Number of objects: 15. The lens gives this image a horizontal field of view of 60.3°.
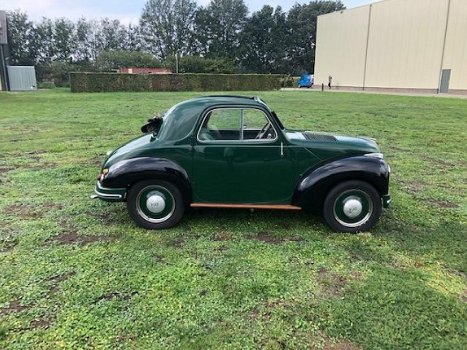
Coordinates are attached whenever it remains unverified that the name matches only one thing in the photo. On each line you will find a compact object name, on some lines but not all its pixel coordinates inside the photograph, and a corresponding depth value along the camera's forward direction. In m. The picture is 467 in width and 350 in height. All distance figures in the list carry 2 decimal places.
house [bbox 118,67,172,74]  53.87
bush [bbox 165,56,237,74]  60.47
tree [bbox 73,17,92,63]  67.19
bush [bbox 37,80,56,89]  44.66
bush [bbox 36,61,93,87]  48.53
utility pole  34.36
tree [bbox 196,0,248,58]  79.19
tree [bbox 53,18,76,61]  63.66
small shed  36.38
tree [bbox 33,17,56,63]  62.16
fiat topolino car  4.46
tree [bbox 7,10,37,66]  58.16
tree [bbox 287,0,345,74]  77.94
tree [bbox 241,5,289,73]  78.56
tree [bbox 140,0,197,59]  78.56
